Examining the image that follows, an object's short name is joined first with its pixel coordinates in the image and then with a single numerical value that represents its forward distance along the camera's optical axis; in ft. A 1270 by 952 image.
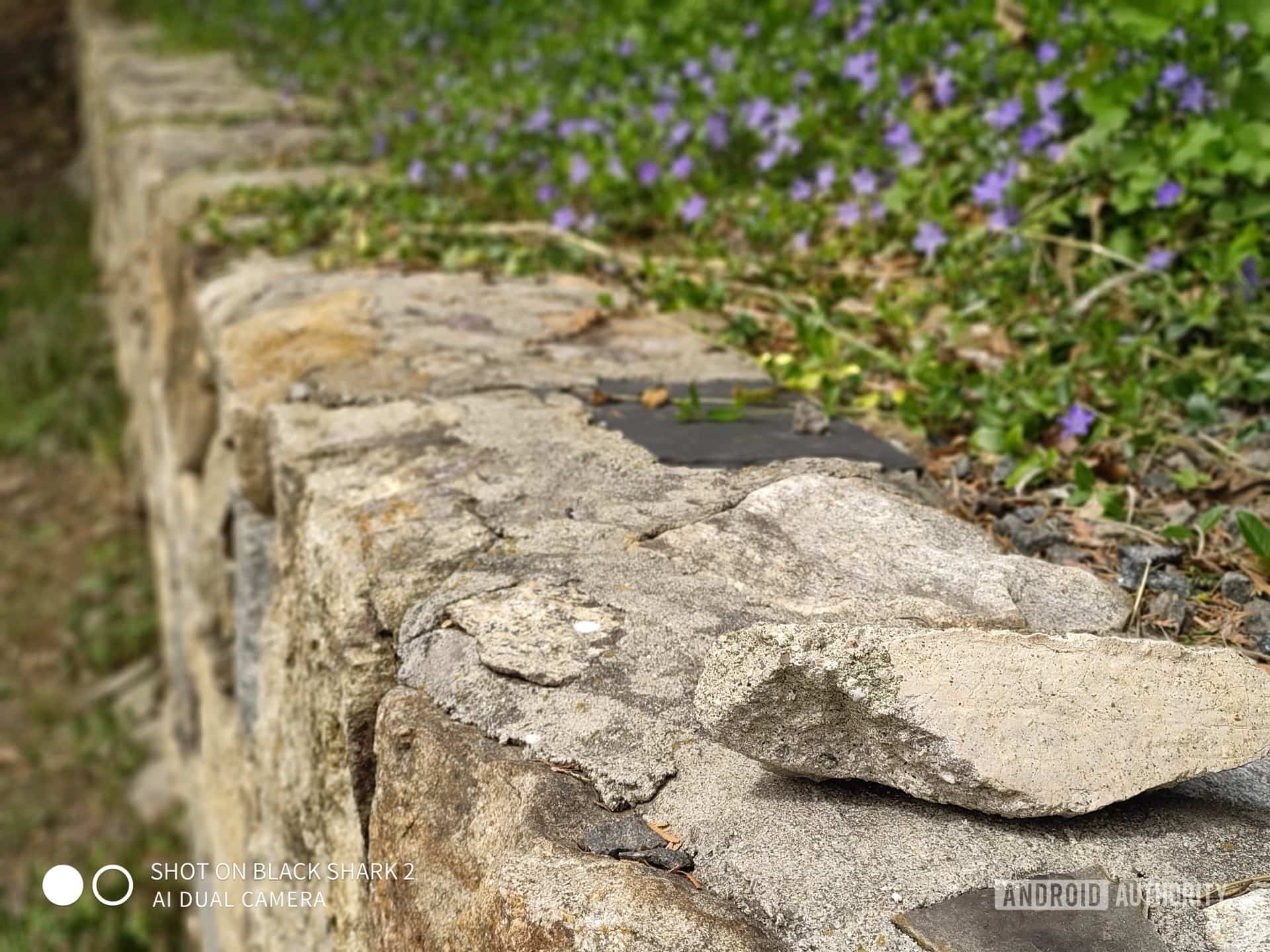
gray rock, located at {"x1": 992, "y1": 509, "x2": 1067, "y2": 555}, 4.67
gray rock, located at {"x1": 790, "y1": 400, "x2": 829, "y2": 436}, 5.37
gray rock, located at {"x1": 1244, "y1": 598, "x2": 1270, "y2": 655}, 3.85
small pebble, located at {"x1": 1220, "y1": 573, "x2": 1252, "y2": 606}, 4.13
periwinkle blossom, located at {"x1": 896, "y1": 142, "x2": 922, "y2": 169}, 8.90
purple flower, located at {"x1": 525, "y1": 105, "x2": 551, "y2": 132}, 11.47
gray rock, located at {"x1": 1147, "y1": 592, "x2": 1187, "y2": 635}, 3.96
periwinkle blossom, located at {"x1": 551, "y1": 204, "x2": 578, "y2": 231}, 9.56
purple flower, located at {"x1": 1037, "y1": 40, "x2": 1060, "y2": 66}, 8.71
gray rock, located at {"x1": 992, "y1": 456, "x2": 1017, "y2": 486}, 5.27
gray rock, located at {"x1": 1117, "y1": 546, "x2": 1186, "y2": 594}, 4.19
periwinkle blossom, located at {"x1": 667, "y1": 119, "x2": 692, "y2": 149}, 10.37
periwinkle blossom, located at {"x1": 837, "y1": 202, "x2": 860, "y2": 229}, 8.56
